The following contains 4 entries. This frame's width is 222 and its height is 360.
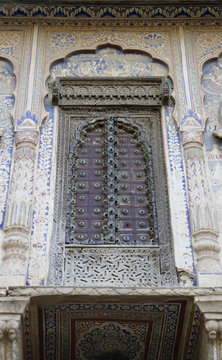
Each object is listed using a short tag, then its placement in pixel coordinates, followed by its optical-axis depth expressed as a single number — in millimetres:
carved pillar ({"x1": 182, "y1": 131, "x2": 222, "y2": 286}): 6691
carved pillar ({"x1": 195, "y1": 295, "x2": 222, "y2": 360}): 6047
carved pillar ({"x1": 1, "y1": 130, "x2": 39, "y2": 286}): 6711
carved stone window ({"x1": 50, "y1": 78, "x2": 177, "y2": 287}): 6957
